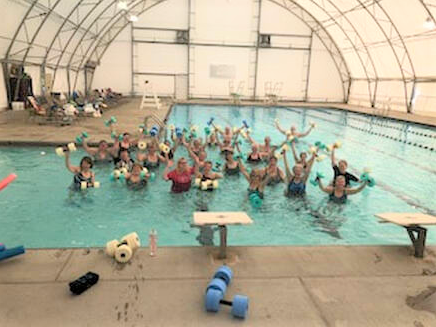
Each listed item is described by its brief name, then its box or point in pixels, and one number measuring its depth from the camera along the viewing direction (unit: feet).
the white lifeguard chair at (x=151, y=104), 73.31
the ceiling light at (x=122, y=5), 50.57
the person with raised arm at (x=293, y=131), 34.78
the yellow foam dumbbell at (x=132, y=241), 12.67
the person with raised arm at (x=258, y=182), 25.19
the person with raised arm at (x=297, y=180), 25.62
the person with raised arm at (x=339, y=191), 25.57
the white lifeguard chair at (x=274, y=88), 108.47
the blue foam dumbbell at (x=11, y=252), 12.05
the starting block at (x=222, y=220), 12.07
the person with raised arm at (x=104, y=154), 31.84
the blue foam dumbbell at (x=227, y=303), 9.49
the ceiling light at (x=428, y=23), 51.98
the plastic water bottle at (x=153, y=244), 12.60
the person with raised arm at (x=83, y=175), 25.53
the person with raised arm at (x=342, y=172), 27.20
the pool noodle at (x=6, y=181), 11.20
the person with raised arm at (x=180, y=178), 25.80
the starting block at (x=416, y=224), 13.07
